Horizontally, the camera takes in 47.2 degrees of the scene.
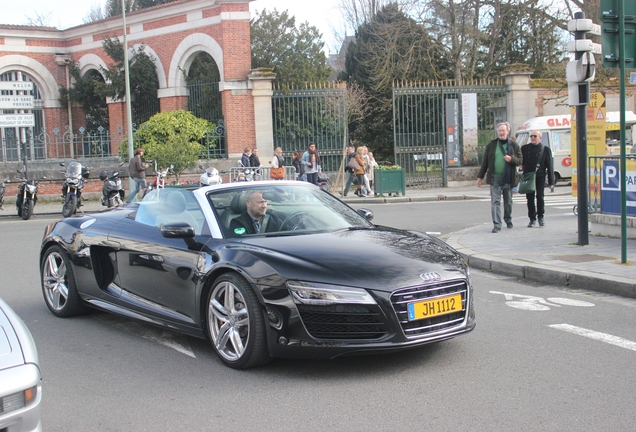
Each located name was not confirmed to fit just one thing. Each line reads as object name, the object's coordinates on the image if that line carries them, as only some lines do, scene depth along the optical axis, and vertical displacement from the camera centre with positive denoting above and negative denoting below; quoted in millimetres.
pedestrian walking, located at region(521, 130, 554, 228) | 13258 +6
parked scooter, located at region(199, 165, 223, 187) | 13488 +76
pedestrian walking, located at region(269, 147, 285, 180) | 21906 +319
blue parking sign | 10953 -358
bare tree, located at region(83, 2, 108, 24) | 65888 +15621
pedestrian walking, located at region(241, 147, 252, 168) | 22906 +622
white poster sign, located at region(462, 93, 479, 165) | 26534 +1578
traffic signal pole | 10164 +1111
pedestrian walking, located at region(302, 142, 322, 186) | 23000 +447
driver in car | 5911 -336
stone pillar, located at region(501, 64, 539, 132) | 27594 +2750
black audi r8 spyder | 4832 -705
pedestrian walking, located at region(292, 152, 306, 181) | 23584 +387
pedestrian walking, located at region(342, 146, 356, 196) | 23828 +26
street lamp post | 24297 +3019
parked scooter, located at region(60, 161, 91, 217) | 18672 -67
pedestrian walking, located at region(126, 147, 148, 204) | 21562 +354
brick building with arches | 25922 +5050
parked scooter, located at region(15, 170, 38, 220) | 18906 -285
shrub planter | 23234 -235
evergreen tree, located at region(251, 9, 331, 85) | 38438 +7867
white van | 25938 +1147
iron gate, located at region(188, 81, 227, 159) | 25906 +2609
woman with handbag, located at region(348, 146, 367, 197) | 23797 +218
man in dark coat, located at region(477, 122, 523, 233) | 12648 +58
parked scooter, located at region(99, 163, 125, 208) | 19984 -123
